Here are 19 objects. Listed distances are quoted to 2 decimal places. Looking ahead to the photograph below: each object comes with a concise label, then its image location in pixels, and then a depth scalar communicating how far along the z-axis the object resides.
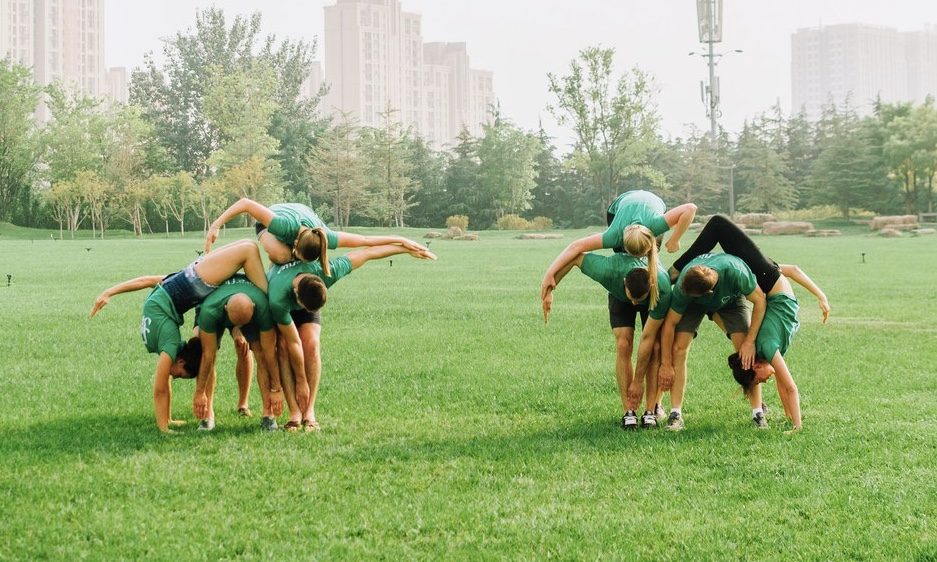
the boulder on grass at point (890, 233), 42.91
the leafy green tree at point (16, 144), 60.00
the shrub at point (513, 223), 62.62
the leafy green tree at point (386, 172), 62.56
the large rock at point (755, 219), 52.65
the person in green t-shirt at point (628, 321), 6.48
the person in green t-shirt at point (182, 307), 6.45
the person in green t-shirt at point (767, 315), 6.53
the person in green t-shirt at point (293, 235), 6.37
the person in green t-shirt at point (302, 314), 6.30
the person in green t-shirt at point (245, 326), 6.30
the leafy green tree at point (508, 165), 65.50
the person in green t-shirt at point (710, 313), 6.39
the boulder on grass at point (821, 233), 45.80
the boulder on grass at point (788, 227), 46.62
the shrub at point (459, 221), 63.12
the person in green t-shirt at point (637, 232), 6.35
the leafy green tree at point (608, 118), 59.97
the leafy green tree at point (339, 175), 58.91
